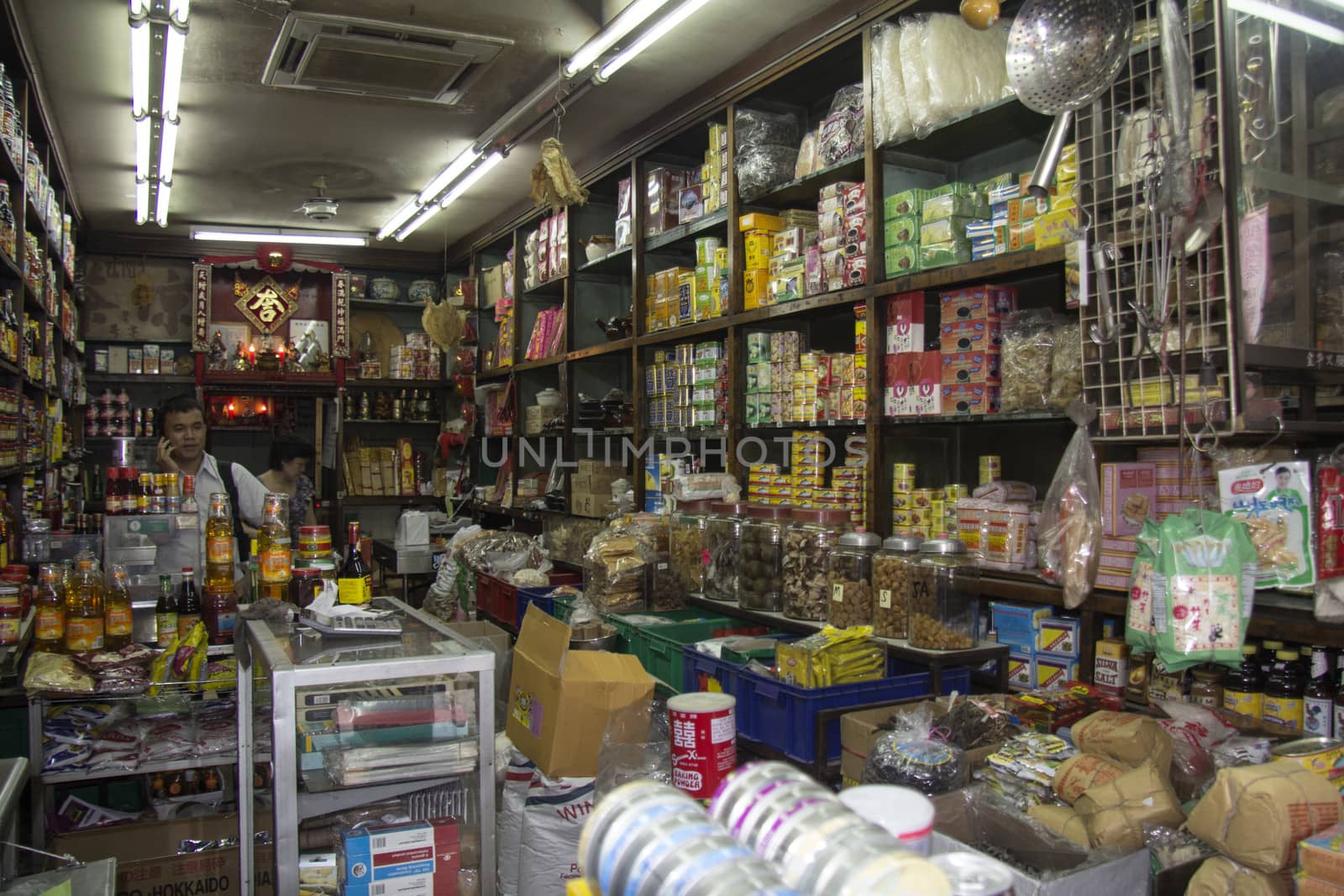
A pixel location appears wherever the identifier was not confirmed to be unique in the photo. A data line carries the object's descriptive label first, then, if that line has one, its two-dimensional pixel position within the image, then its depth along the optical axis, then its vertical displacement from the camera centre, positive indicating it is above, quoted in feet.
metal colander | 6.18 +2.69
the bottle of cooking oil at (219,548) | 10.19 -0.81
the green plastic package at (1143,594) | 6.52 -0.92
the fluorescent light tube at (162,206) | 19.99 +6.01
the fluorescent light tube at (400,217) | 21.49 +5.99
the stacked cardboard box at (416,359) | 27.76 +3.22
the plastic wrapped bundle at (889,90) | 10.76 +4.27
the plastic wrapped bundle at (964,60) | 10.21 +4.32
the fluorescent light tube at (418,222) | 21.03 +5.88
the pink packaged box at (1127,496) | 8.10 -0.31
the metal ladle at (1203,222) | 6.65 +1.68
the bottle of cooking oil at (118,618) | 9.37 -1.42
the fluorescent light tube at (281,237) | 25.13 +6.29
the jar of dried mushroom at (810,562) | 10.59 -1.11
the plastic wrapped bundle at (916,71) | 10.45 +4.33
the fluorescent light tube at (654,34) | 10.99 +5.29
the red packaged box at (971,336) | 10.03 +1.35
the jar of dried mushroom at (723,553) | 12.09 -1.11
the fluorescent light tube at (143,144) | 15.55 +5.76
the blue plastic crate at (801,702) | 8.07 -2.11
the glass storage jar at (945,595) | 9.03 -1.28
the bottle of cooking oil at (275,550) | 9.29 -0.78
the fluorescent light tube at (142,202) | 19.70 +5.97
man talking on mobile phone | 14.42 +0.20
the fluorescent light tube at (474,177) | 17.39 +5.64
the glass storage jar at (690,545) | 12.76 -1.08
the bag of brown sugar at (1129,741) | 6.08 -1.84
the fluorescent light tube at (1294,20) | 6.88 +3.20
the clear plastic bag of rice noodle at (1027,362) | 9.31 +0.99
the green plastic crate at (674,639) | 10.73 -2.06
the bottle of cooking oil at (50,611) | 9.09 -1.32
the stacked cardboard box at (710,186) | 14.28 +4.35
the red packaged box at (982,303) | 10.06 +1.70
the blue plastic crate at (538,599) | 14.84 -2.10
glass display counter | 5.96 -1.72
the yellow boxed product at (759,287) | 13.47 +2.52
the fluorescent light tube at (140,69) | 11.87 +5.54
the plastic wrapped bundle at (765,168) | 13.28 +4.17
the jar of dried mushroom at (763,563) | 11.28 -1.17
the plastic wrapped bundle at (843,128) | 11.78 +4.21
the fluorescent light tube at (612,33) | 11.18 +5.39
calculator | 7.07 -1.18
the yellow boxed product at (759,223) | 13.51 +3.46
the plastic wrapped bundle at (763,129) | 13.57 +4.83
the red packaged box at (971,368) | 10.03 +1.01
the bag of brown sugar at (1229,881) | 5.05 -2.28
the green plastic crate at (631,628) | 11.85 -2.04
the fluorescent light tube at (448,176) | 17.06 +5.65
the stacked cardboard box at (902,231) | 10.73 +2.66
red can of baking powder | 7.21 -2.12
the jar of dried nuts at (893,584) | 9.37 -1.21
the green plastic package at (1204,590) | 6.07 -0.84
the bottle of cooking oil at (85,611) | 9.02 -1.34
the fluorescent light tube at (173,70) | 12.12 +5.55
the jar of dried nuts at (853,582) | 9.98 -1.25
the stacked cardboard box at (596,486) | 17.57 -0.35
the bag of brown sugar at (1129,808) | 5.49 -2.05
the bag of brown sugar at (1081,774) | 5.93 -1.97
